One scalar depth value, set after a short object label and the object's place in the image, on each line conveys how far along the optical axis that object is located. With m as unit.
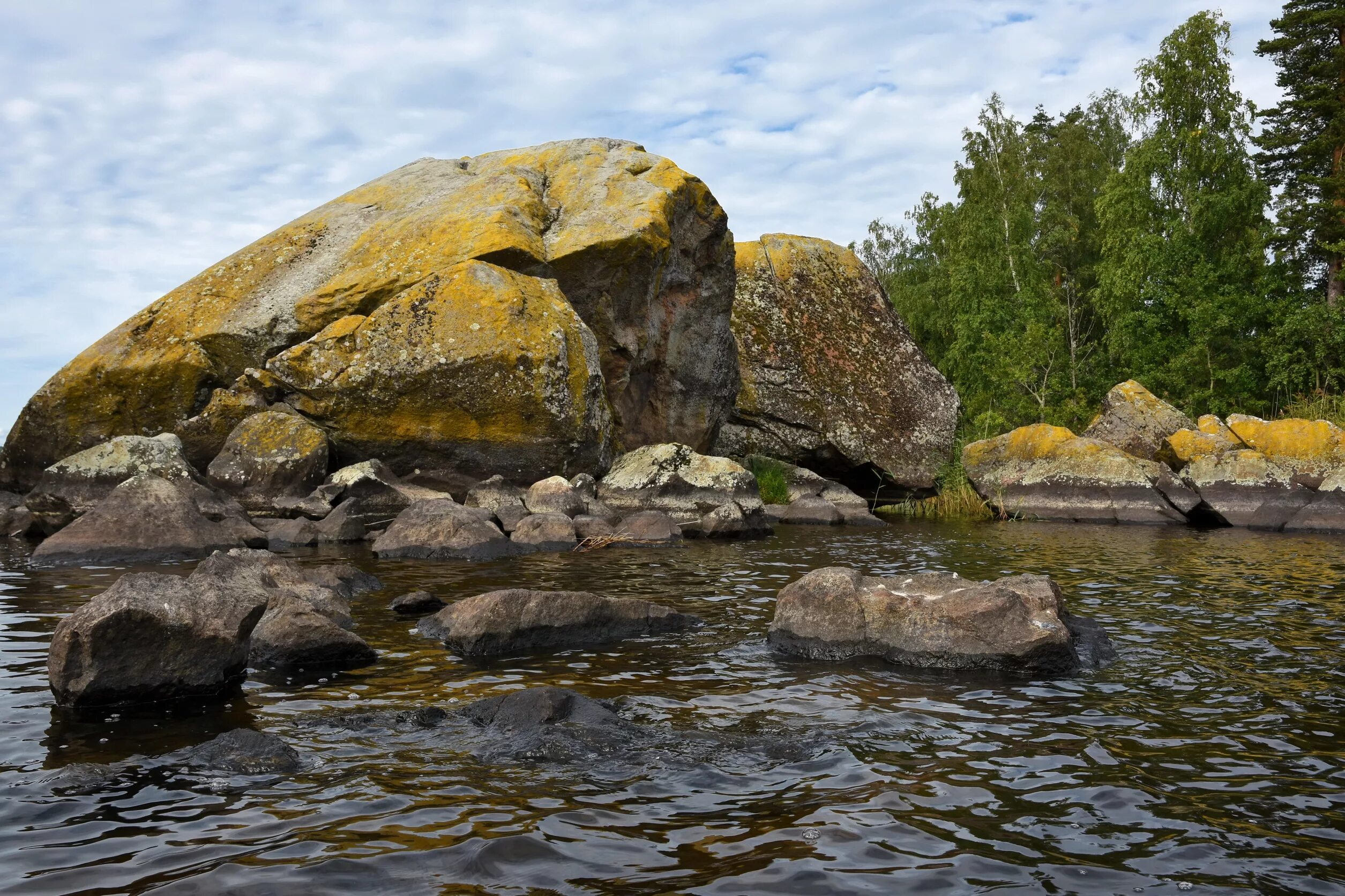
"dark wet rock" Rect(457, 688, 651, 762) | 6.06
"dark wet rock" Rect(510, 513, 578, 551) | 17.53
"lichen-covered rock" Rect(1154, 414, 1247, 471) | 26.91
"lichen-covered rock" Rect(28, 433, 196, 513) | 18.66
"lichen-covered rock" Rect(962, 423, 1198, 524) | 26.23
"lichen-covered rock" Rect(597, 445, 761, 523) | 21.61
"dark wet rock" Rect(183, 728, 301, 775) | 5.71
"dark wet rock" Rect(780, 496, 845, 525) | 24.88
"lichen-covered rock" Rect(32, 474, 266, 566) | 15.24
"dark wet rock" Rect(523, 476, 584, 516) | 20.08
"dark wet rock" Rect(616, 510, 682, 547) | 19.28
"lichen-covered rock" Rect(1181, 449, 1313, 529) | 23.91
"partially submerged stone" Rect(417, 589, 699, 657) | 9.09
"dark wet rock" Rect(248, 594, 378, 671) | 8.47
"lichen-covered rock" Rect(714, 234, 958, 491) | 32.25
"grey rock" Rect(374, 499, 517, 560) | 16.38
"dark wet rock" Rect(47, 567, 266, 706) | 7.05
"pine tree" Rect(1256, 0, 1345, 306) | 35.88
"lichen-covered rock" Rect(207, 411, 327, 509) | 19.95
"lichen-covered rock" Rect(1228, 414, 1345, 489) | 24.91
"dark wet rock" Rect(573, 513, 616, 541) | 18.53
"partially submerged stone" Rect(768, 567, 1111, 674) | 8.20
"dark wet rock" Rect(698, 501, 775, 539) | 20.50
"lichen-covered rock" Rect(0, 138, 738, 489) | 20.86
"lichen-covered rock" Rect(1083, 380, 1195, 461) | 29.00
